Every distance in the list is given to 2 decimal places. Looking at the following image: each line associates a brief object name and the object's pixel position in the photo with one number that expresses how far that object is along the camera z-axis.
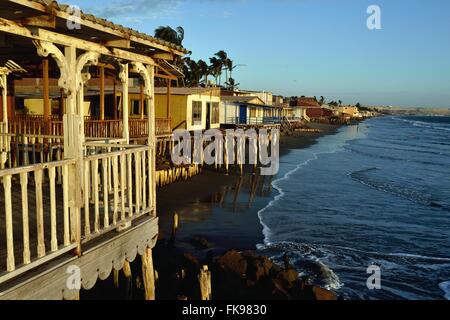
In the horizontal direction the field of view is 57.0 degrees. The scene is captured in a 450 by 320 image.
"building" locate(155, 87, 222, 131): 30.31
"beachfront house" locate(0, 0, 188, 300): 4.79
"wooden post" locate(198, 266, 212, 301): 7.23
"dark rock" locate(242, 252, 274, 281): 10.00
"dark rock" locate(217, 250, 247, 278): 10.21
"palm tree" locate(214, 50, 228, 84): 90.17
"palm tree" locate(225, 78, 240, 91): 101.06
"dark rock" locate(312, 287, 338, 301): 9.05
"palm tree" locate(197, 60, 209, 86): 80.72
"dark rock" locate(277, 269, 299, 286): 9.80
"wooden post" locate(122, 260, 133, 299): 8.76
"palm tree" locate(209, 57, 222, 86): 87.19
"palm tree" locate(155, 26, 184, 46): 64.56
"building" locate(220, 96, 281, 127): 47.97
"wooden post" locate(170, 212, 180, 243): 12.99
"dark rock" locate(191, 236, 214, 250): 12.57
